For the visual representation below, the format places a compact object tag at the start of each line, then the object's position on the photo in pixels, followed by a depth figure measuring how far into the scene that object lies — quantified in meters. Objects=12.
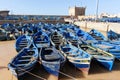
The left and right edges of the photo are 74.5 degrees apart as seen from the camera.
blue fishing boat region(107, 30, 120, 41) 9.44
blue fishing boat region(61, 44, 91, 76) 4.93
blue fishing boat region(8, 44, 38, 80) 4.33
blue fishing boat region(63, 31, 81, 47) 7.16
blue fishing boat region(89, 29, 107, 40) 8.60
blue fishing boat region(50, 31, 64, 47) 7.47
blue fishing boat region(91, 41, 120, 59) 5.88
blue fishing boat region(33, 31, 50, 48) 6.85
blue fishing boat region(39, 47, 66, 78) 4.64
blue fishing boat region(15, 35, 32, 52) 7.02
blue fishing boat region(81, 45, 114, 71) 5.20
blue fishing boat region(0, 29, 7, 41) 10.25
